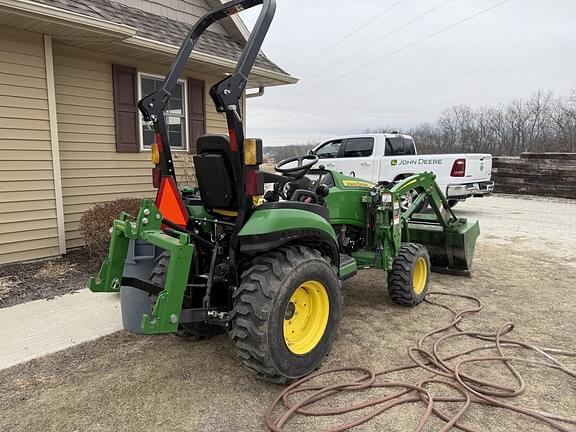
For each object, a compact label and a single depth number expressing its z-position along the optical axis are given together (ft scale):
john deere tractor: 8.52
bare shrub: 18.38
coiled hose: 8.09
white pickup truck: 32.71
